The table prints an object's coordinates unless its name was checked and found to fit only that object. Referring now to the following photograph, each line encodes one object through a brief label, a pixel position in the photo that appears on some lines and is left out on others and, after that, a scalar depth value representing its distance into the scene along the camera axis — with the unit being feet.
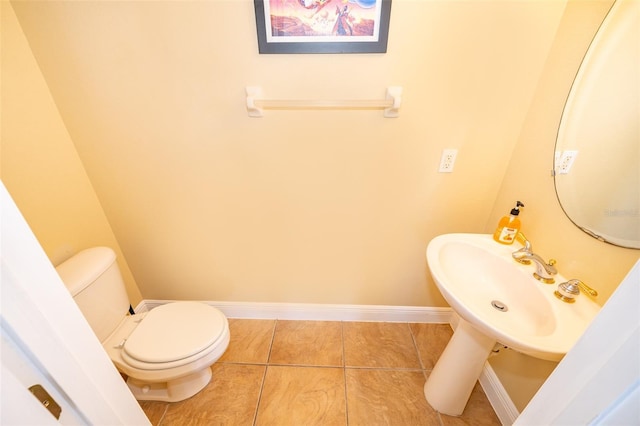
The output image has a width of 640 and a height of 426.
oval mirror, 2.39
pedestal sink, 2.31
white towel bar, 3.34
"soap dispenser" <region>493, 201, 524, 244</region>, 3.48
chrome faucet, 2.91
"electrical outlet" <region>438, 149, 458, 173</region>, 3.82
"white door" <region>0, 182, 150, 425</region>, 1.15
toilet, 3.39
